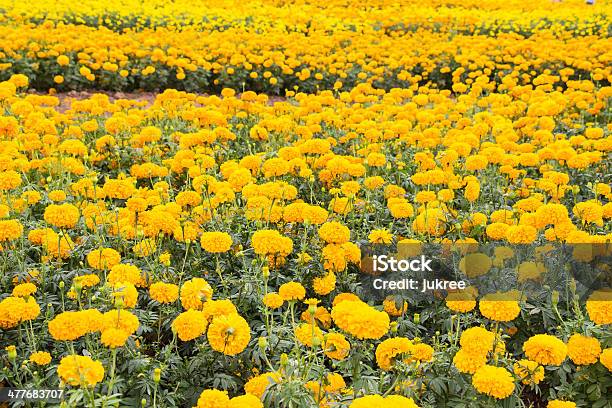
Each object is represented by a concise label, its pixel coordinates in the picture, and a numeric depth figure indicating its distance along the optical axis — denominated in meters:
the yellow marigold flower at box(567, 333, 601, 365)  2.58
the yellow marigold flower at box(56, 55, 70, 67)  9.14
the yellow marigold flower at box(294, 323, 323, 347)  2.52
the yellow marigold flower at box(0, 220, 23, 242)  3.20
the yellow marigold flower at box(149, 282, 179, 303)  2.87
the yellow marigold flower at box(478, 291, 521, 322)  2.66
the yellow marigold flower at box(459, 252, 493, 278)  3.36
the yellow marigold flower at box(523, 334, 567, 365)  2.41
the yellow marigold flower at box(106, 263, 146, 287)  2.89
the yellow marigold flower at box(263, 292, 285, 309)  2.82
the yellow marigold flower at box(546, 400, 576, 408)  2.43
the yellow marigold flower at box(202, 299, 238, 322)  2.59
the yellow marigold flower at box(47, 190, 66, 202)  3.92
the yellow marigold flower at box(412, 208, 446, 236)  3.62
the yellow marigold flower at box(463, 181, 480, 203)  4.06
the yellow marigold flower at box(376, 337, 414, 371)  2.44
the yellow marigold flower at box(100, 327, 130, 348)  2.32
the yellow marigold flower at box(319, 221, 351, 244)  3.22
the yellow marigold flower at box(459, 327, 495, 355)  2.38
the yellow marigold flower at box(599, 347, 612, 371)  2.48
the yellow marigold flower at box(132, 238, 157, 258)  3.36
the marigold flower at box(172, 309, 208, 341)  2.51
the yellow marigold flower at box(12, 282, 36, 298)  2.87
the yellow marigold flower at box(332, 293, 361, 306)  2.98
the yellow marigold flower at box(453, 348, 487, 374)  2.36
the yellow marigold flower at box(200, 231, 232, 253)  3.15
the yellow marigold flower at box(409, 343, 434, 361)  2.59
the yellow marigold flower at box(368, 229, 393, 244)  3.48
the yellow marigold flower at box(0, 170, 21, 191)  3.69
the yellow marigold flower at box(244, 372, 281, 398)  2.36
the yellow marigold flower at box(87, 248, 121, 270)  3.13
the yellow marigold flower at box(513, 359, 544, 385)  2.41
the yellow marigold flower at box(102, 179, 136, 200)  3.79
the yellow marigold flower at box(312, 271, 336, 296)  3.22
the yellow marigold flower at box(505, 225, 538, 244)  3.26
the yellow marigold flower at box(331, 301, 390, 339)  2.28
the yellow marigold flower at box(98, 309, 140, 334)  2.39
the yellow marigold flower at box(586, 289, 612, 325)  2.63
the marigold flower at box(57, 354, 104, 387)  2.13
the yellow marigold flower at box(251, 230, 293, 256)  3.05
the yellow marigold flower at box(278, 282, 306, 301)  2.82
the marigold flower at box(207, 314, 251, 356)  2.45
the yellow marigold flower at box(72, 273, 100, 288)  3.06
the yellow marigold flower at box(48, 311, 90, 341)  2.35
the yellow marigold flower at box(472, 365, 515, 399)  2.25
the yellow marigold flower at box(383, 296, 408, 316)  3.18
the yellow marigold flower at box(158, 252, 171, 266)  3.24
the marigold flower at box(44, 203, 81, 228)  3.24
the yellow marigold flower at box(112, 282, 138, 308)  2.61
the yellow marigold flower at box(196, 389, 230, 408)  2.10
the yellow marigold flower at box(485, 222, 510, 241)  3.55
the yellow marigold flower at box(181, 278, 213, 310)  2.80
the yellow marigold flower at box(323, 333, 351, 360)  2.41
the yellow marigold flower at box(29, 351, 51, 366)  2.66
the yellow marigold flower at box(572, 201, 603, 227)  3.55
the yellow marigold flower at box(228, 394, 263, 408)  2.01
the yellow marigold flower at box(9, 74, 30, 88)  6.38
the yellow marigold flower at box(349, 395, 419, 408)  1.88
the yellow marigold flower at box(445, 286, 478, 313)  2.89
